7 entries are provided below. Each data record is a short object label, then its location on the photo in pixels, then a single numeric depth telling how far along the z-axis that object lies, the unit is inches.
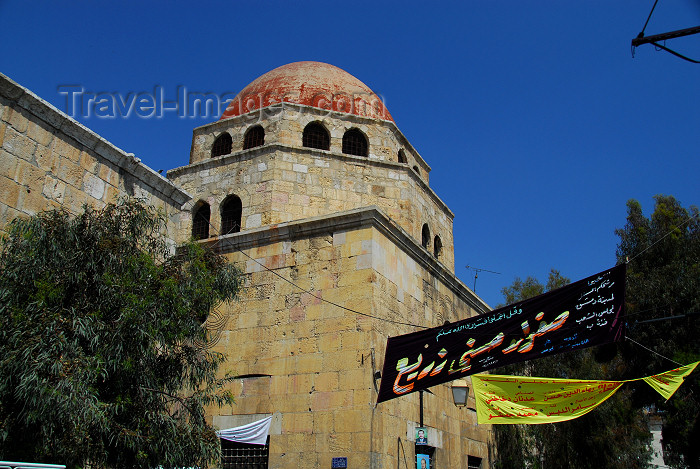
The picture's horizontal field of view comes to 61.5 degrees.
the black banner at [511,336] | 269.3
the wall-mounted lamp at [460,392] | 363.9
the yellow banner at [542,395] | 301.6
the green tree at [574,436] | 537.3
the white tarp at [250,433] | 351.3
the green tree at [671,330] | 667.4
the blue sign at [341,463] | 326.7
